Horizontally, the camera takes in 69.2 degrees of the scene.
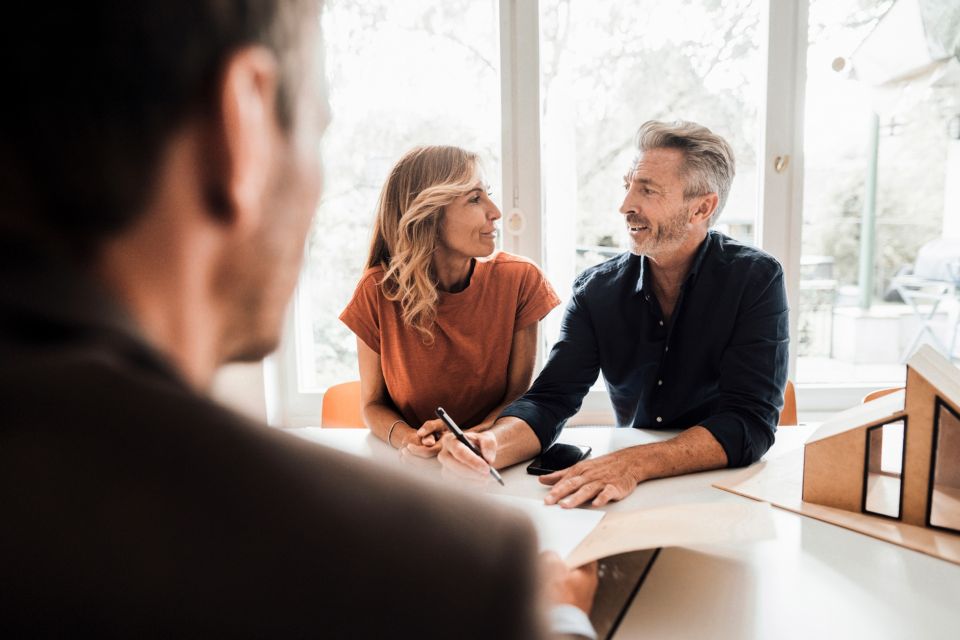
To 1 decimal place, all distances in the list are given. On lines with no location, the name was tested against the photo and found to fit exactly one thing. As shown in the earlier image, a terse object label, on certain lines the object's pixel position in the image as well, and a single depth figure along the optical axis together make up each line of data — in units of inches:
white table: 31.5
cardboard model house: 40.6
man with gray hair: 59.9
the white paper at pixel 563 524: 37.3
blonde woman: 72.0
